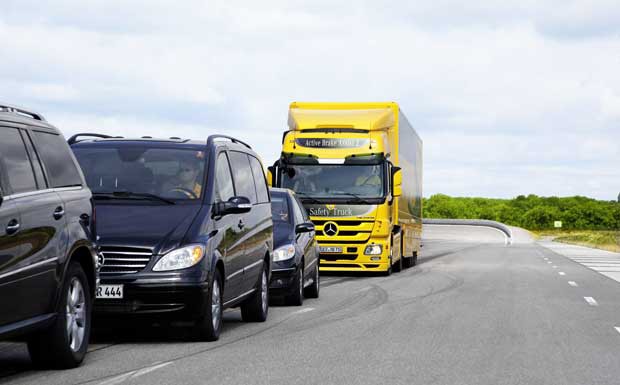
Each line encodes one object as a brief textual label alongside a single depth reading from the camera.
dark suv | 7.38
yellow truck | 23.33
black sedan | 14.91
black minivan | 9.94
